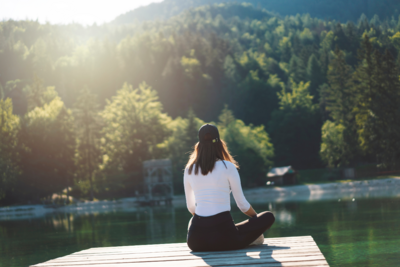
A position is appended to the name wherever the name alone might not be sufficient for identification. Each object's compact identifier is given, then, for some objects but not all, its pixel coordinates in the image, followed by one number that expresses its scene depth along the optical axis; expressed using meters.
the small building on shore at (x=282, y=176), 55.31
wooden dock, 4.02
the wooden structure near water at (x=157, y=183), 45.73
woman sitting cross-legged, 4.76
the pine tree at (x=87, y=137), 49.72
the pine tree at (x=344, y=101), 55.66
